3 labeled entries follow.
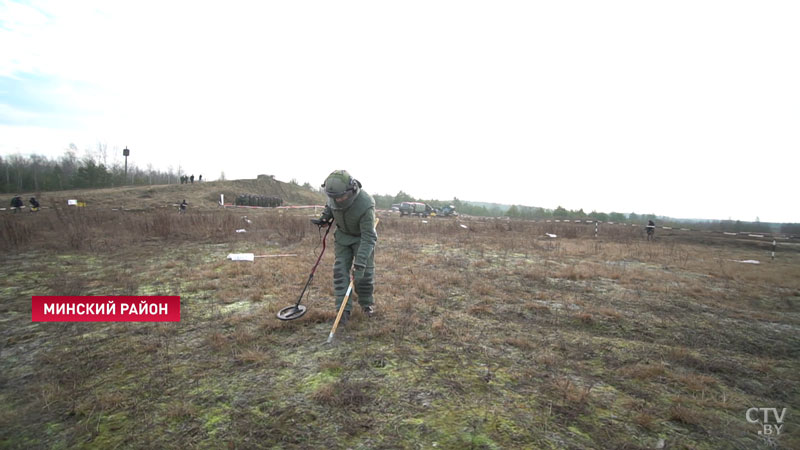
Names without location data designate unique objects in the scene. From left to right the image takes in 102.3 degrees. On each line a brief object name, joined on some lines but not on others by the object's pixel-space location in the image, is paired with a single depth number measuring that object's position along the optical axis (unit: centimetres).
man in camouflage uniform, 433
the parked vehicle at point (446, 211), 3894
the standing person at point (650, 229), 1914
